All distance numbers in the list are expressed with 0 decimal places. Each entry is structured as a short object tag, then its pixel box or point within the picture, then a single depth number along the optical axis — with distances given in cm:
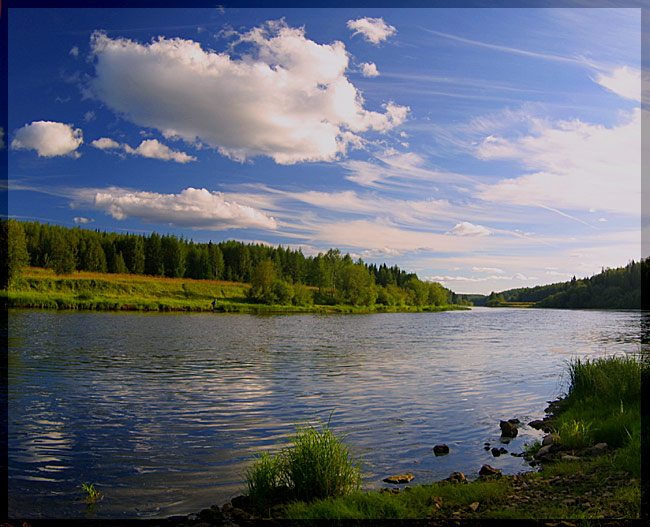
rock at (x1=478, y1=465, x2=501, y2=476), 1091
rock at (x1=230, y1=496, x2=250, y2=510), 885
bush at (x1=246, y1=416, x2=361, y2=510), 886
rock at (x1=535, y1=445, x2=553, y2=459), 1232
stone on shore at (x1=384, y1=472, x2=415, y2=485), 1056
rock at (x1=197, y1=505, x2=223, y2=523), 834
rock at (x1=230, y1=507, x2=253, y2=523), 817
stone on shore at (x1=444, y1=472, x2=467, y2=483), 1030
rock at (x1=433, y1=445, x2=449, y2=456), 1298
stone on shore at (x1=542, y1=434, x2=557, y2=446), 1312
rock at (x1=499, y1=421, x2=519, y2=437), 1502
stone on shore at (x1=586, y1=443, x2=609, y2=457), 1142
